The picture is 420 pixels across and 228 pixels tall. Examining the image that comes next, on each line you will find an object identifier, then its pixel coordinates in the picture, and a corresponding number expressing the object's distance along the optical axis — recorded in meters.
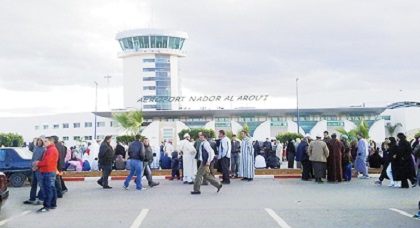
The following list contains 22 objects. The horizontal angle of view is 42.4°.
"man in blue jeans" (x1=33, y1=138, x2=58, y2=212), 11.43
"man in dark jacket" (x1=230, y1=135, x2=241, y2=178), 19.61
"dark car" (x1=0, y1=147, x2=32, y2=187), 17.86
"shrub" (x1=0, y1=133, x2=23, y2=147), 59.81
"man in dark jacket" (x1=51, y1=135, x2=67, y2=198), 13.72
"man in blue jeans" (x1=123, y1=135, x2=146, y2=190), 16.08
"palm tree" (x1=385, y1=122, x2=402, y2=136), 80.49
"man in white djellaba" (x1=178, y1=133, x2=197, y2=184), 18.19
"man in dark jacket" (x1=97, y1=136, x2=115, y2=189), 16.53
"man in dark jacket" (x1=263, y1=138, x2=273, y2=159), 29.89
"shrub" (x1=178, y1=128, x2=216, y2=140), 57.03
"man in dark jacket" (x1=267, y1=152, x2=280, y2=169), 24.61
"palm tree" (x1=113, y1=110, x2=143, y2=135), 51.69
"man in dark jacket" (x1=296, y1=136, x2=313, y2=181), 19.05
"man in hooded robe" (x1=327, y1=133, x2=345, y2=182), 18.08
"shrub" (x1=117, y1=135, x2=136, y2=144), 43.93
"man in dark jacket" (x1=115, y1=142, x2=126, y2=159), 23.52
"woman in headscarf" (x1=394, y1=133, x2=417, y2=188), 15.67
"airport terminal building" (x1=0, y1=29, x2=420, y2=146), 85.49
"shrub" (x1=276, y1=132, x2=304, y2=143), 49.91
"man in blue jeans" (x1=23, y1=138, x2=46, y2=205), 12.55
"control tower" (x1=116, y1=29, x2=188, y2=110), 97.56
